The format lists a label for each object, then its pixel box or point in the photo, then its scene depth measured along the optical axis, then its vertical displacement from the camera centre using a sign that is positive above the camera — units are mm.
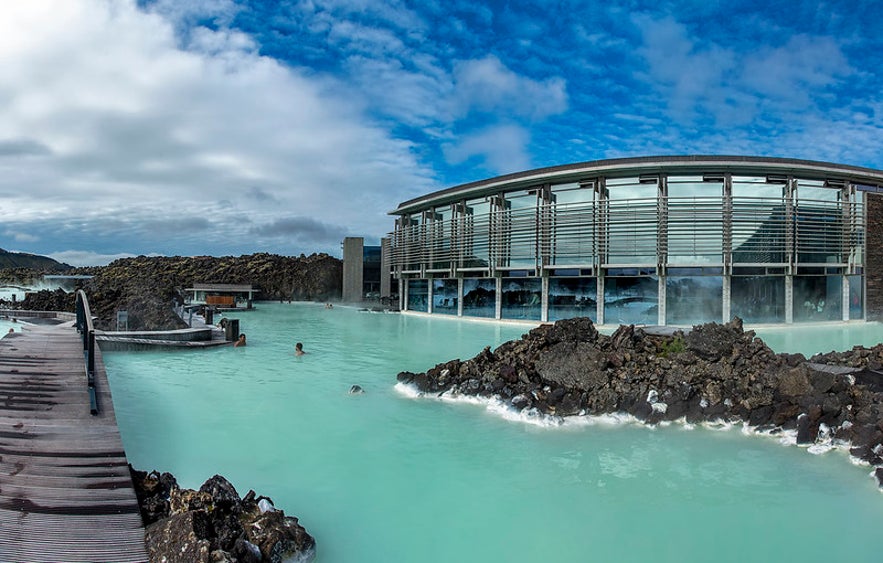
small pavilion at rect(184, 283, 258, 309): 42625 -473
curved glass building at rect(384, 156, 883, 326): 26000 +2935
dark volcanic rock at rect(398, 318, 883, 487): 8625 -1637
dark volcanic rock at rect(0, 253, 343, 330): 29250 +2112
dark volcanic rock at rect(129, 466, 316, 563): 3939 -1975
